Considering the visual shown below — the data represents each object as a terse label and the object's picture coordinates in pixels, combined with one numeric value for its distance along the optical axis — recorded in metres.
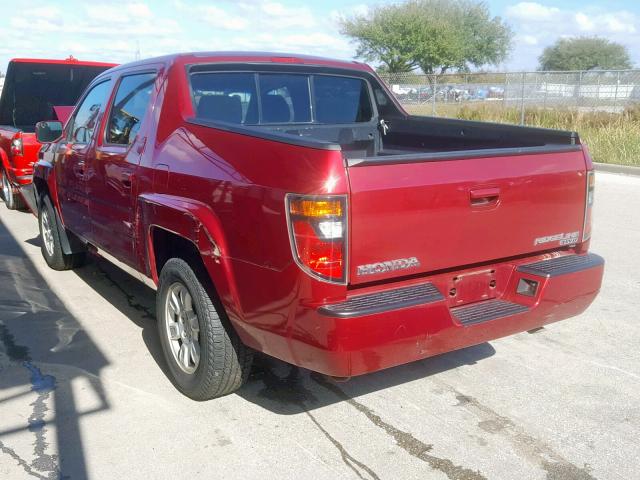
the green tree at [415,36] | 52.91
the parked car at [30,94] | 9.98
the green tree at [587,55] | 64.19
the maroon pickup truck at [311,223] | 3.00
